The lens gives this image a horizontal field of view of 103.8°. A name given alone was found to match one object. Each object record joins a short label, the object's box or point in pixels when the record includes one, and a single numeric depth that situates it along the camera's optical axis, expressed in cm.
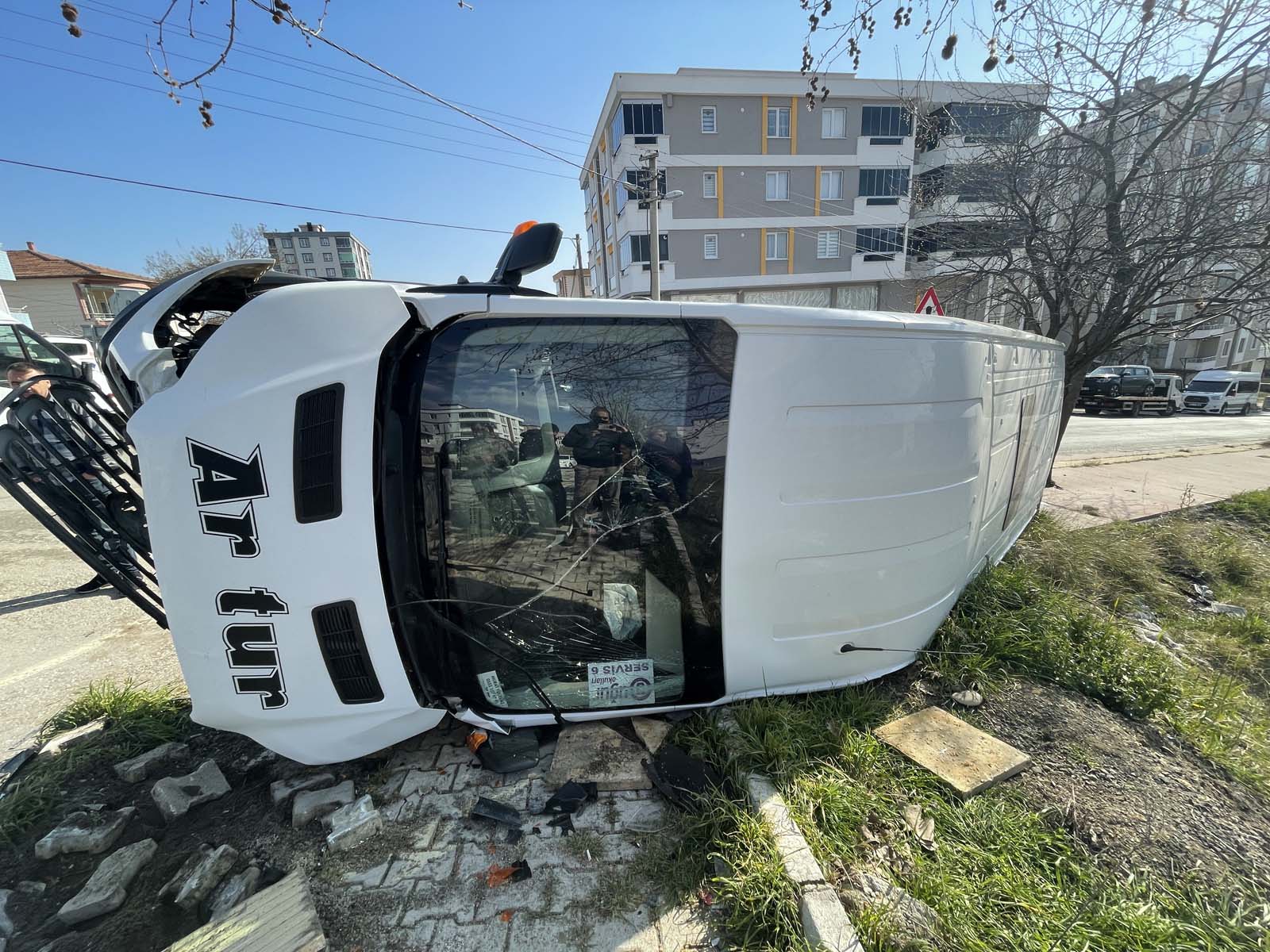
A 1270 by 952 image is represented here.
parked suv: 1869
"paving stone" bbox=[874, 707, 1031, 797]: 207
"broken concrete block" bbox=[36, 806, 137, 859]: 178
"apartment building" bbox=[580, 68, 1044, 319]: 2167
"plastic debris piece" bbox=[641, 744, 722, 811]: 194
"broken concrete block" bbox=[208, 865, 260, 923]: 160
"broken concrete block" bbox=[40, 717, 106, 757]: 224
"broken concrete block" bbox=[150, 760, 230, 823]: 193
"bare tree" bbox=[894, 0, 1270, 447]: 487
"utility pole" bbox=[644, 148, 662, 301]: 1577
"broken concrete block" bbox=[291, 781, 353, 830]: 188
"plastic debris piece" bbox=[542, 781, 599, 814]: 193
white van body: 167
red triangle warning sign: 645
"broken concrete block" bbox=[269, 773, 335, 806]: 198
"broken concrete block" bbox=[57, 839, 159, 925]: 158
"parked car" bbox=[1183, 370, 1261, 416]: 1980
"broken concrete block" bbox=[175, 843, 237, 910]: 161
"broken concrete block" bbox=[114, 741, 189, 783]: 209
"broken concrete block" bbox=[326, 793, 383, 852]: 180
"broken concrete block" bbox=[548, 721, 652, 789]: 203
